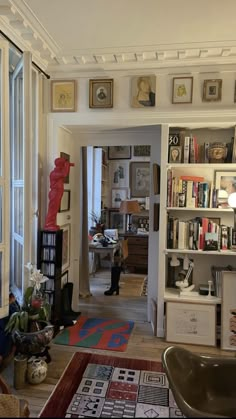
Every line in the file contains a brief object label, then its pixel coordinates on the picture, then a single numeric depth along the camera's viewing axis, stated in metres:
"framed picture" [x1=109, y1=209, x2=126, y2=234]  6.21
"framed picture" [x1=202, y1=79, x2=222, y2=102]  2.98
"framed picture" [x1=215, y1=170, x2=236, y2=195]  3.19
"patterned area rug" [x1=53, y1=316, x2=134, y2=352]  3.03
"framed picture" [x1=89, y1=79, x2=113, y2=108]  3.17
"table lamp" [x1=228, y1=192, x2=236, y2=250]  2.86
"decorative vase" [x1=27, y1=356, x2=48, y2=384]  2.35
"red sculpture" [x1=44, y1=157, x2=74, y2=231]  3.02
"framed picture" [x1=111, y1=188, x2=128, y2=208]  6.20
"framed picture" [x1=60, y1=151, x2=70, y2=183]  3.40
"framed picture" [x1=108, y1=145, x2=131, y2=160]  6.15
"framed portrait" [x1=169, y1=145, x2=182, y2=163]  3.18
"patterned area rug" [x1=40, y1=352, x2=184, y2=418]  2.08
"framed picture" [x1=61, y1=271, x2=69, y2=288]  3.48
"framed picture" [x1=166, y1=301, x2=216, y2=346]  3.05
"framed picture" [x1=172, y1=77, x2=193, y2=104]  3.03
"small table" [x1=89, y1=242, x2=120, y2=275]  4.84
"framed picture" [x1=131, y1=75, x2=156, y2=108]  3.09
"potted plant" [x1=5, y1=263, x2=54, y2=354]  2.38
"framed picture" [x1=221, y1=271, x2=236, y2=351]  2.99
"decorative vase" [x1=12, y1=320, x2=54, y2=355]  2.37
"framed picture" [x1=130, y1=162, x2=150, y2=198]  6.05
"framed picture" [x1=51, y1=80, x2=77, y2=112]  3.25
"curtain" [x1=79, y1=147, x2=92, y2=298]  4.39
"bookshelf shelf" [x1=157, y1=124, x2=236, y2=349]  3.10
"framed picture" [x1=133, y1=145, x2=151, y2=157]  6.05
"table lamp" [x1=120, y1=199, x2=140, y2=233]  4.95
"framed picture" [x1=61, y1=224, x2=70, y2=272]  3.51
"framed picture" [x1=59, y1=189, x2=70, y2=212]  3.45
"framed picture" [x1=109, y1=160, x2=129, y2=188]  6.20
